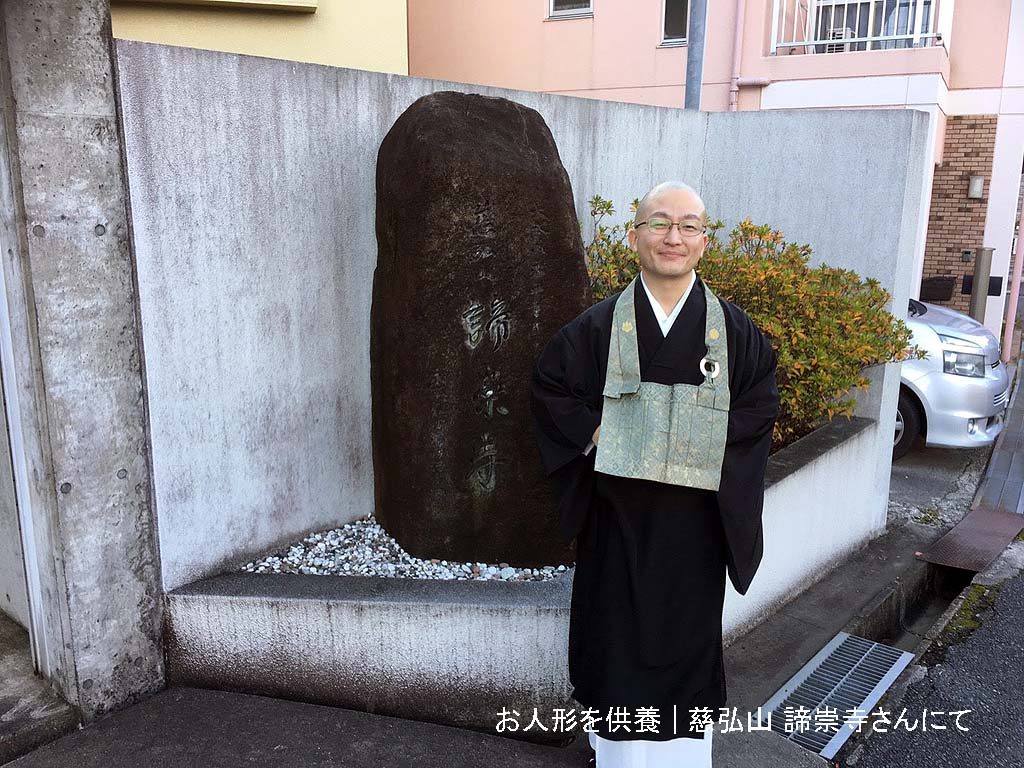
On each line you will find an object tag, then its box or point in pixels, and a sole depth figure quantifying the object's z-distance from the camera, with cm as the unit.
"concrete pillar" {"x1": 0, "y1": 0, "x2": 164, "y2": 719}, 285
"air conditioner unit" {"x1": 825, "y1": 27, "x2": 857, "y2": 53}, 1155
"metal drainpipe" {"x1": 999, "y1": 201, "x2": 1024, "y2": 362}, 1182
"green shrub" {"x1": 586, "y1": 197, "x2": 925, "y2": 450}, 481
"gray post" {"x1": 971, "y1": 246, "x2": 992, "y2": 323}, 1128
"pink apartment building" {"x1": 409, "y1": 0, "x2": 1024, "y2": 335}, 1106
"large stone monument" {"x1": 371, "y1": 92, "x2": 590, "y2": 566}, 356
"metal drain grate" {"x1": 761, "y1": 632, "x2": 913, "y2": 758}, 361
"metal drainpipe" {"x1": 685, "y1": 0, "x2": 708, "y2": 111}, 726
